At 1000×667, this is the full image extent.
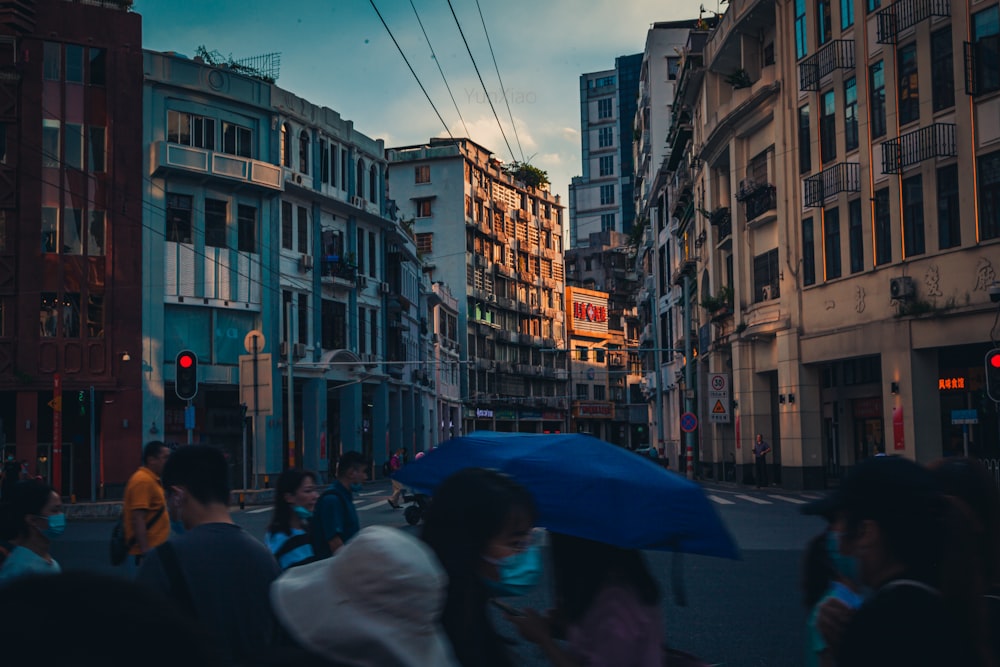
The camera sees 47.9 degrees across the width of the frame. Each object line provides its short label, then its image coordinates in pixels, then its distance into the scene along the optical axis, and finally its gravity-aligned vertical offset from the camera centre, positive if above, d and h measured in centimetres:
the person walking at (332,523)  833 -78
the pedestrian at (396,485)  2734 -200
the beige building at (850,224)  2806 +537
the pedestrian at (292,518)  739 -70
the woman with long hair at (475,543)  330 -38
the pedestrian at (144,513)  823 -67
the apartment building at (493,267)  8669 +1231
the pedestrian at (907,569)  286 -45
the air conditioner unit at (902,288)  2958 +317
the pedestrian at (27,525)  642 -60
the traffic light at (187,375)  2305 +95
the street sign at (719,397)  3612 +45
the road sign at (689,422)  4066 -37
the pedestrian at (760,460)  3788 -167
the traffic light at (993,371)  1964 +61
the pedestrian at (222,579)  401 -57
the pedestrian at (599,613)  390 -71
